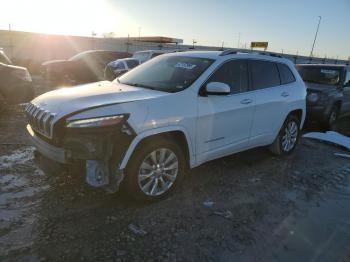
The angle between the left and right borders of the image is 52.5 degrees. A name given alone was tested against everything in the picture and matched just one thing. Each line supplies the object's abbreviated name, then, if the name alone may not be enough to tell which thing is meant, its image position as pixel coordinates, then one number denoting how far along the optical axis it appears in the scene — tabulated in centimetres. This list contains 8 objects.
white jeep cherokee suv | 362
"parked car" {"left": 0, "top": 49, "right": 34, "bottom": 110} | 813
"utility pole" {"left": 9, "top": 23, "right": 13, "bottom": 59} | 2551
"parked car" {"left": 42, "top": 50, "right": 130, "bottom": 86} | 1591
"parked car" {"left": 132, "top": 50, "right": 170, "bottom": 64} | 1404
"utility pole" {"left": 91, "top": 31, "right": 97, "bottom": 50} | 2843
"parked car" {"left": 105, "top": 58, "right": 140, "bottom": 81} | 1402
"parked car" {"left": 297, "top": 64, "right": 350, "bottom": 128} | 912
